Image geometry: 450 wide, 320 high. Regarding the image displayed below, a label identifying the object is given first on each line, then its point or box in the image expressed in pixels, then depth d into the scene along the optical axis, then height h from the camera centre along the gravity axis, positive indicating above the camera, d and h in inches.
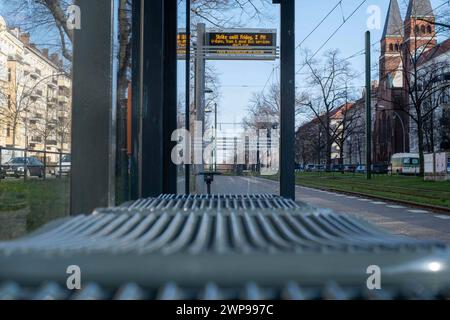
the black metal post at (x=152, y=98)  162.9 +23.2
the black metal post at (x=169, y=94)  198.8 +30.1
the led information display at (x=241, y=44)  314.4 +95.9
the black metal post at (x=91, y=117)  106.0 +10.5
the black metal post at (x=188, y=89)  265.0 +43.7
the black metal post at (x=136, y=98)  160.4 +23.1
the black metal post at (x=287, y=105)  182.2 +23.1
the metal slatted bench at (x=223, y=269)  42.8 -9.7
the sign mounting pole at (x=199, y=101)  362.8 +64.6
